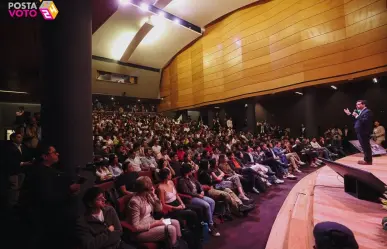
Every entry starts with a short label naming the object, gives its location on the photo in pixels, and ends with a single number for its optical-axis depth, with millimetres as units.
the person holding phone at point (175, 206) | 2801
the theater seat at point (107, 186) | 2860
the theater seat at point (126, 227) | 2155
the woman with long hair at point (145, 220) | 2223
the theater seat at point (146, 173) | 3840
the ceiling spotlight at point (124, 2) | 10716
